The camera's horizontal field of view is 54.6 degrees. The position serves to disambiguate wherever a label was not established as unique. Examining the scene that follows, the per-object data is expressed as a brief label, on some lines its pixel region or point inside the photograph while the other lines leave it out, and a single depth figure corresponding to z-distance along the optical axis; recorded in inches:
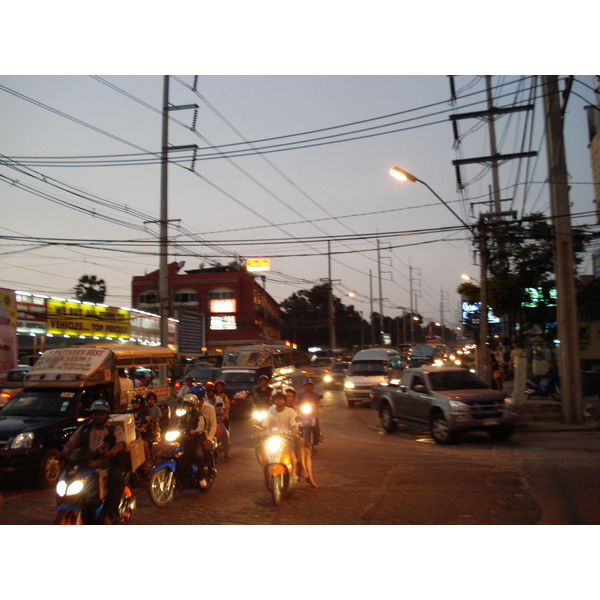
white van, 983.6
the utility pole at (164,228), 1007.0
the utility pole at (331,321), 2304.1
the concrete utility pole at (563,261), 632.4
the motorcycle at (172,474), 318.3
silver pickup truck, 530.0
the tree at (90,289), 2637.8
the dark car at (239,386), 808.9
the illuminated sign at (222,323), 2554.1
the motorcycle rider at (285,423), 350.5
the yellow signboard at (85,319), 1376.7
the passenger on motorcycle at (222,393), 541.6
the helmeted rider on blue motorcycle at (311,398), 488.7
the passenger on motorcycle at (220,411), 477.0
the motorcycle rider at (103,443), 254.2
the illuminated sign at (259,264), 2903.5
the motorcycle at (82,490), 242.9
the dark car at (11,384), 764.6
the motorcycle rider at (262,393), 597.0
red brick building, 2549.2
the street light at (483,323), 844.6
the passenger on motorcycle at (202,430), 345.7
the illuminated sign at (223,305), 2546.8
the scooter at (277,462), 321.1
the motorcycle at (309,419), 468.1
